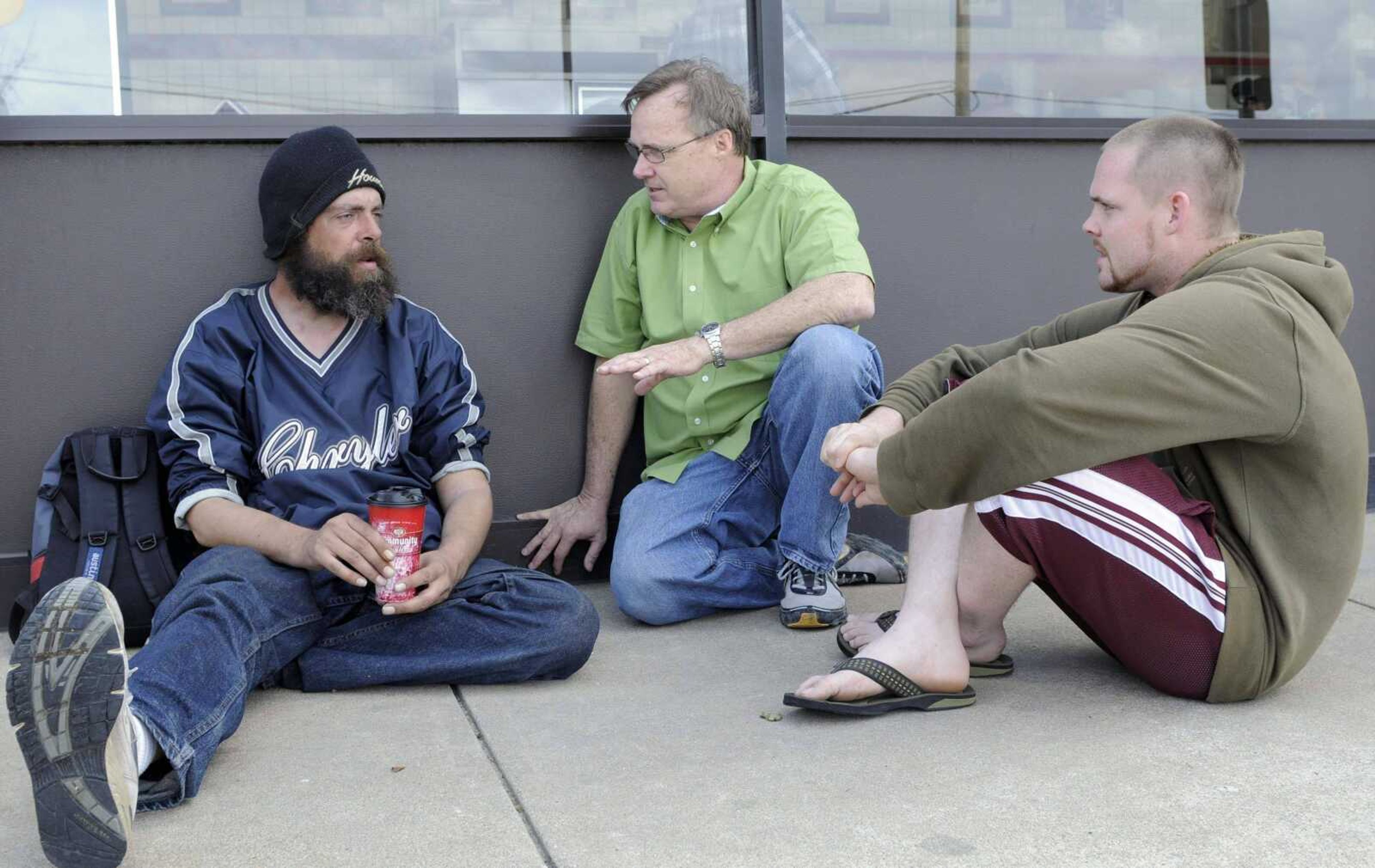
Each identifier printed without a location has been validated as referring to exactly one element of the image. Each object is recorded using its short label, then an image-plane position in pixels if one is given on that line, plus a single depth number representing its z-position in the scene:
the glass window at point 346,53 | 3.67
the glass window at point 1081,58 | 4.36
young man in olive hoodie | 2.42
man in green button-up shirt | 3.48
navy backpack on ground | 3.29
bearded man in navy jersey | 2.73
